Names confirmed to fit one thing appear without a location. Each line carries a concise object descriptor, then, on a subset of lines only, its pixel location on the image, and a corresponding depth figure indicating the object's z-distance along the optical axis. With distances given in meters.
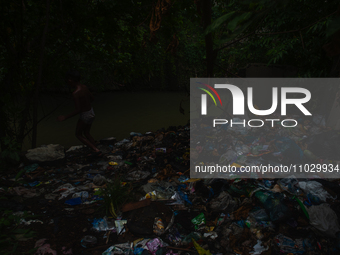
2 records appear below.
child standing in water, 3.92
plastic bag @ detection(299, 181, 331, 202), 2.58
